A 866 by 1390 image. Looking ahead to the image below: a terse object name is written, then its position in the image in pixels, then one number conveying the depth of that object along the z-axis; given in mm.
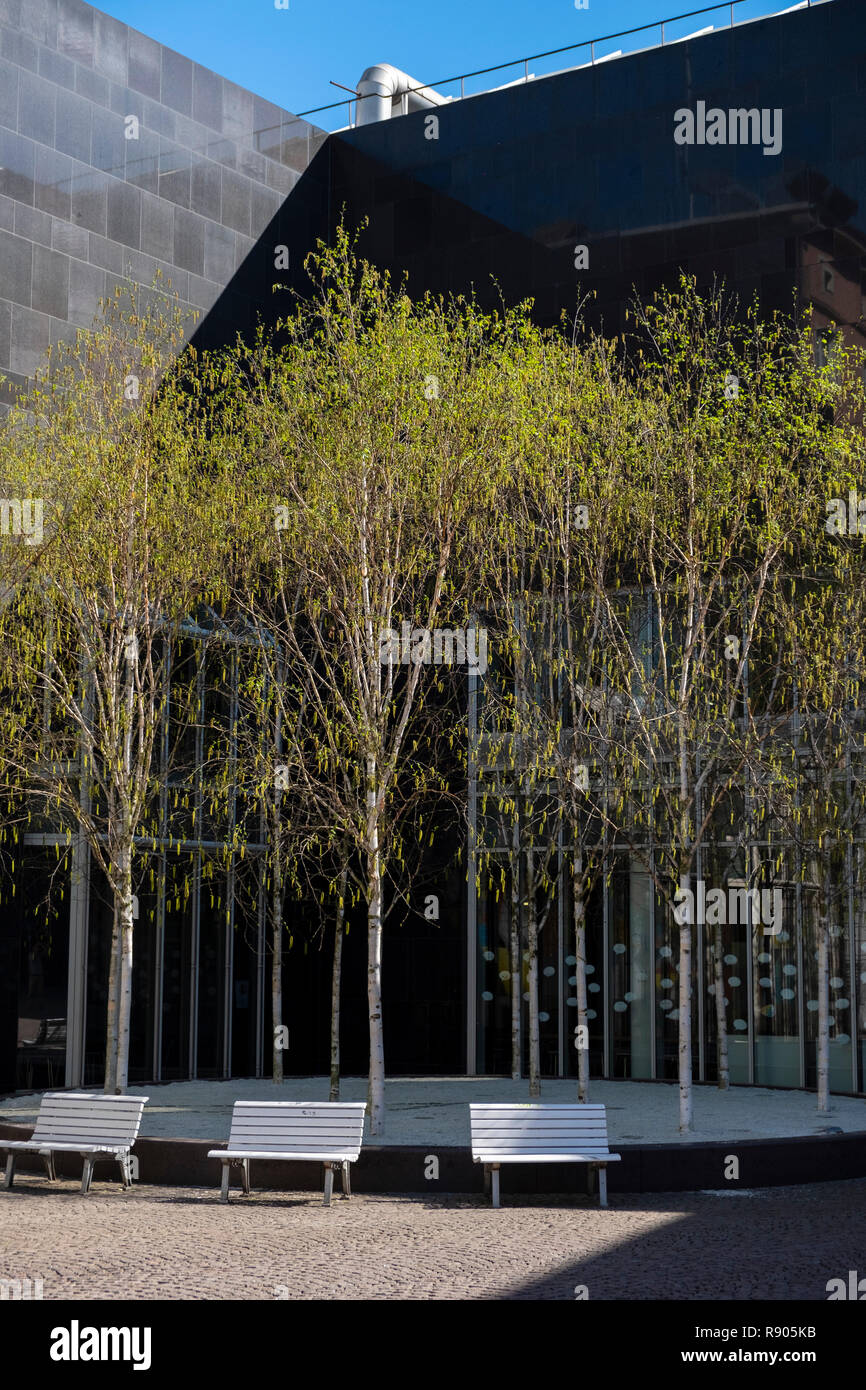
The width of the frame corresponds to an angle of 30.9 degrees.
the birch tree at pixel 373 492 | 16875
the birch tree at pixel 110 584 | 18219
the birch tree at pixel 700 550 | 17719
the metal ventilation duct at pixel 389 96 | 29453
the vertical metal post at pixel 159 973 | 22638
